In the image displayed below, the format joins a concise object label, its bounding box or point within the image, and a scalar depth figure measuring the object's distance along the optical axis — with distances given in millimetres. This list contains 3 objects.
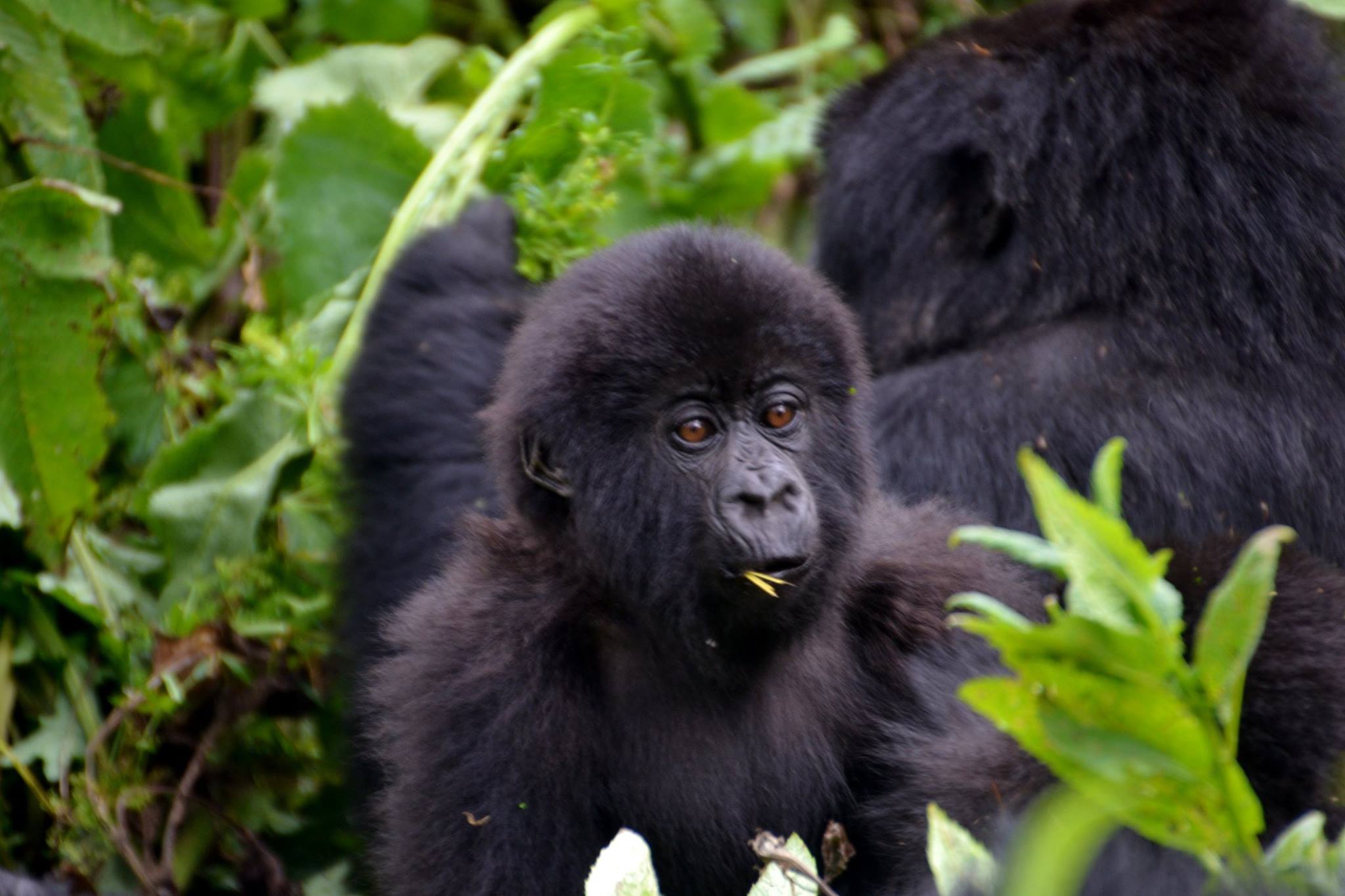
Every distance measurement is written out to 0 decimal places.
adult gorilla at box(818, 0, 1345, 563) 6082
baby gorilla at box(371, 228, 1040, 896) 4961
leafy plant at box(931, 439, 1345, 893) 2988
